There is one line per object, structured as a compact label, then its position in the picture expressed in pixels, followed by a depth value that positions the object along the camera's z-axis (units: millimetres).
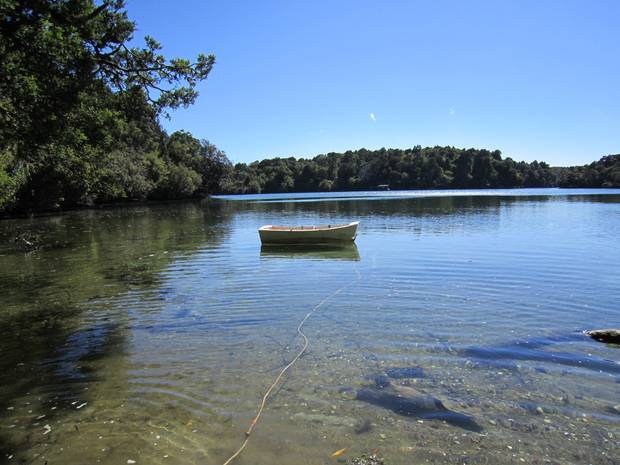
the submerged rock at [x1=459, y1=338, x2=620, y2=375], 8055
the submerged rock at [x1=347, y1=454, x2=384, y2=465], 5227
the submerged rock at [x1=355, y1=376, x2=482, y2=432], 6199
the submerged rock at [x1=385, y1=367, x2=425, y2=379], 7637
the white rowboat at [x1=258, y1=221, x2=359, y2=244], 26016
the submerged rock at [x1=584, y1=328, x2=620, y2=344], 9070
